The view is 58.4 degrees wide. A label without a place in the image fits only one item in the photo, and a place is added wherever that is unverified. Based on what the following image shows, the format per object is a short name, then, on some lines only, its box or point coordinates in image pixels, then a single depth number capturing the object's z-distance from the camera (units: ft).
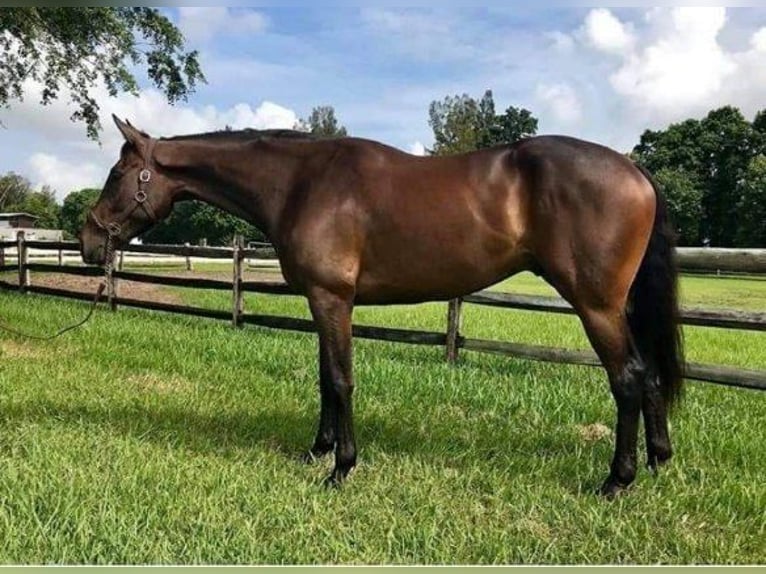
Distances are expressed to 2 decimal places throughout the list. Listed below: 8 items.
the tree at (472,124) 156.25
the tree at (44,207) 257.14
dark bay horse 11.64
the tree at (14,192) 271.10
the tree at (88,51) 37.96
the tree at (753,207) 129.70
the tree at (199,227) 146.30
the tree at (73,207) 216.10
